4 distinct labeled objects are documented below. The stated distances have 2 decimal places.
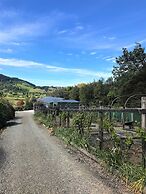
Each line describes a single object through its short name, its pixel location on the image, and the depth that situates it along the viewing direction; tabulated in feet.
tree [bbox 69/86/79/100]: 148.04
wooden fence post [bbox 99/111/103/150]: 15.00
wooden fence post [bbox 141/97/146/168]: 10.36
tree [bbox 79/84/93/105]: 123.83
